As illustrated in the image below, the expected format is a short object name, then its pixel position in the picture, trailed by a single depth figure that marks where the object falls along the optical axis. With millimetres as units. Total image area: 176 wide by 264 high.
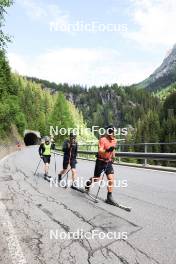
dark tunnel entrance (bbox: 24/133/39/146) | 110500
